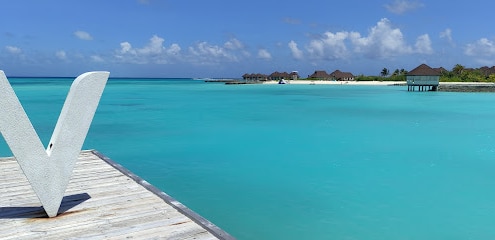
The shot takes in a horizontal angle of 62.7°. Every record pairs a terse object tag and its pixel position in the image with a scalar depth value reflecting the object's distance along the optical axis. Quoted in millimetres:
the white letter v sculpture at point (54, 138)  4355
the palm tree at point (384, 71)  106350
